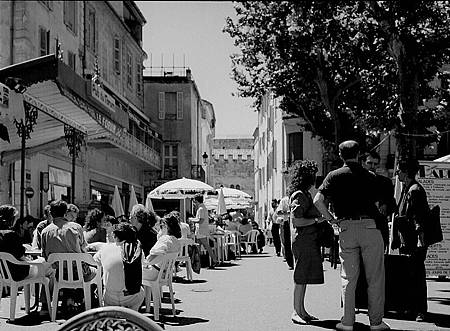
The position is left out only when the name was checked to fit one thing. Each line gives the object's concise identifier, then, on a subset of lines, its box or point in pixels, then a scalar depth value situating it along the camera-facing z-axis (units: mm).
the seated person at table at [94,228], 12156
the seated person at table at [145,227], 11133
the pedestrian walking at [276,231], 22978
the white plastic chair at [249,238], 27734
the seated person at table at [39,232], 12137
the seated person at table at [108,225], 12914
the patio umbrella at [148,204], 22028
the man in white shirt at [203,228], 18734
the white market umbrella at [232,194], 29230
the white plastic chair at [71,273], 9711
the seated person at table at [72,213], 12609
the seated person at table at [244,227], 27544
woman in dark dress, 8750
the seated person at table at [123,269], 8656
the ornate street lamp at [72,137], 19347
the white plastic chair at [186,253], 14668
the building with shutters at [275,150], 45094
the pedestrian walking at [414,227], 8930
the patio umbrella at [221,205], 25927
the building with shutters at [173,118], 53938
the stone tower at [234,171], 82438
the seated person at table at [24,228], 14335
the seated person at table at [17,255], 9828
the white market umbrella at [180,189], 23500
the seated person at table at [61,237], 9898
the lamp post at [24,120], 13338
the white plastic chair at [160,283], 9562
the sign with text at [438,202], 11992
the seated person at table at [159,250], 9797
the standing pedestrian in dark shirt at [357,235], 7738
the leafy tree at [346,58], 16969
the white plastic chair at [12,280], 9664
